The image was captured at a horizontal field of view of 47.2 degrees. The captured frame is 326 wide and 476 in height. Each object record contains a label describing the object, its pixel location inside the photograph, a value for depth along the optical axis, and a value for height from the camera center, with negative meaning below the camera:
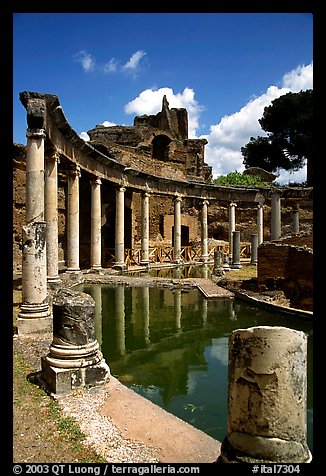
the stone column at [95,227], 18.64 +0.52
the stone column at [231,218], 28.78 +1.53
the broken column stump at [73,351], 4.95 -1.57
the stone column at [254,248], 24.08 -0.74
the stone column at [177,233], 25.56 +0.31
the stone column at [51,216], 11.84 +0.70
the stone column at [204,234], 27.79 +0.26
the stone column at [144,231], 23.16 +0.41
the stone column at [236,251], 23.75 -0.86
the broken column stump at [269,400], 2.86 -1.29
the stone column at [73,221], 15.70 +0.70
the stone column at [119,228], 20.83 +0.54
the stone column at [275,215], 26.61 +1.61
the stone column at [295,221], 29.94 +1.33
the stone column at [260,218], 29.36 +1.50
